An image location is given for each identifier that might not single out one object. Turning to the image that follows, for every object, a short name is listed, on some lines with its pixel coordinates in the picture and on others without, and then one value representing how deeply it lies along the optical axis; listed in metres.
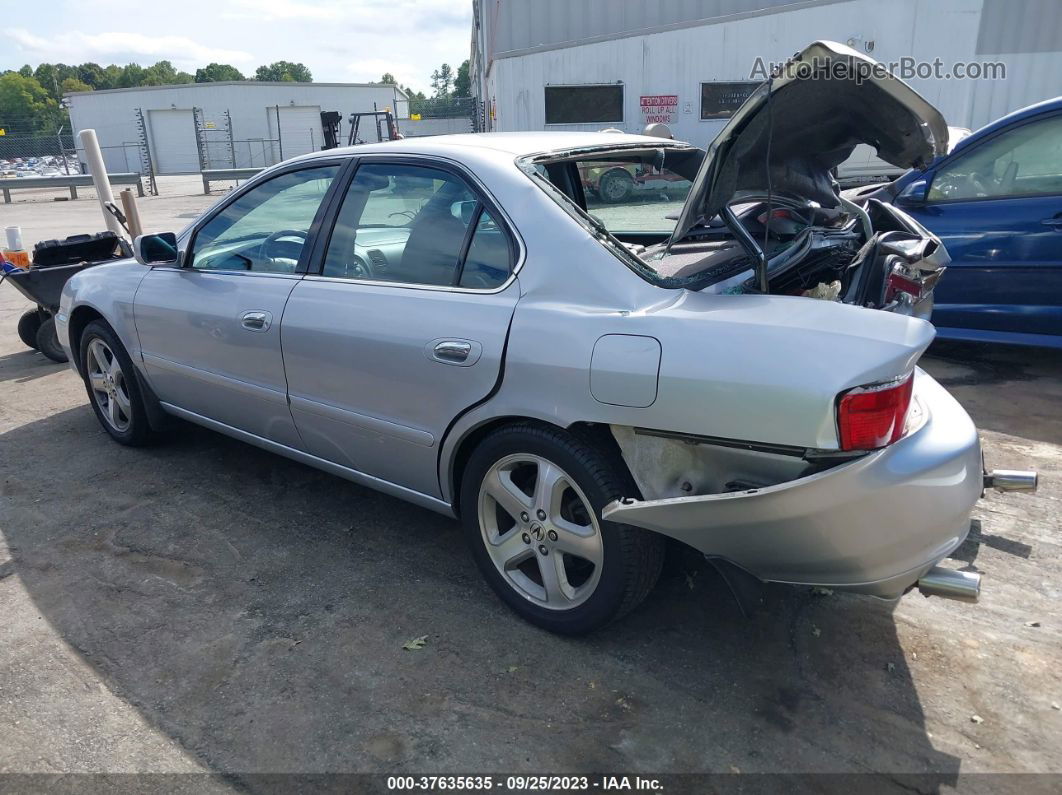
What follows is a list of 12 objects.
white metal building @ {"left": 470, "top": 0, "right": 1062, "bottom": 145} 14.44
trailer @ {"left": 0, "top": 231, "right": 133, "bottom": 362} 6.20
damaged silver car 2.19
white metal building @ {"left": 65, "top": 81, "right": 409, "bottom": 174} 42.44
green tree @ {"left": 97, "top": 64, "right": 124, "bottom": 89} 109.16
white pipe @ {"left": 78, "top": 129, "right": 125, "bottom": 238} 8.35
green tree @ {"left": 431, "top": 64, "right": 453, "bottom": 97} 141.62
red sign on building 15.72
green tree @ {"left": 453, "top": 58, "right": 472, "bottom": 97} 107.87
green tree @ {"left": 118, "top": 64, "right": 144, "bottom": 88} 108.62
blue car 4.98
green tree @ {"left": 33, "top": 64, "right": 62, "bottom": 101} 105.94
